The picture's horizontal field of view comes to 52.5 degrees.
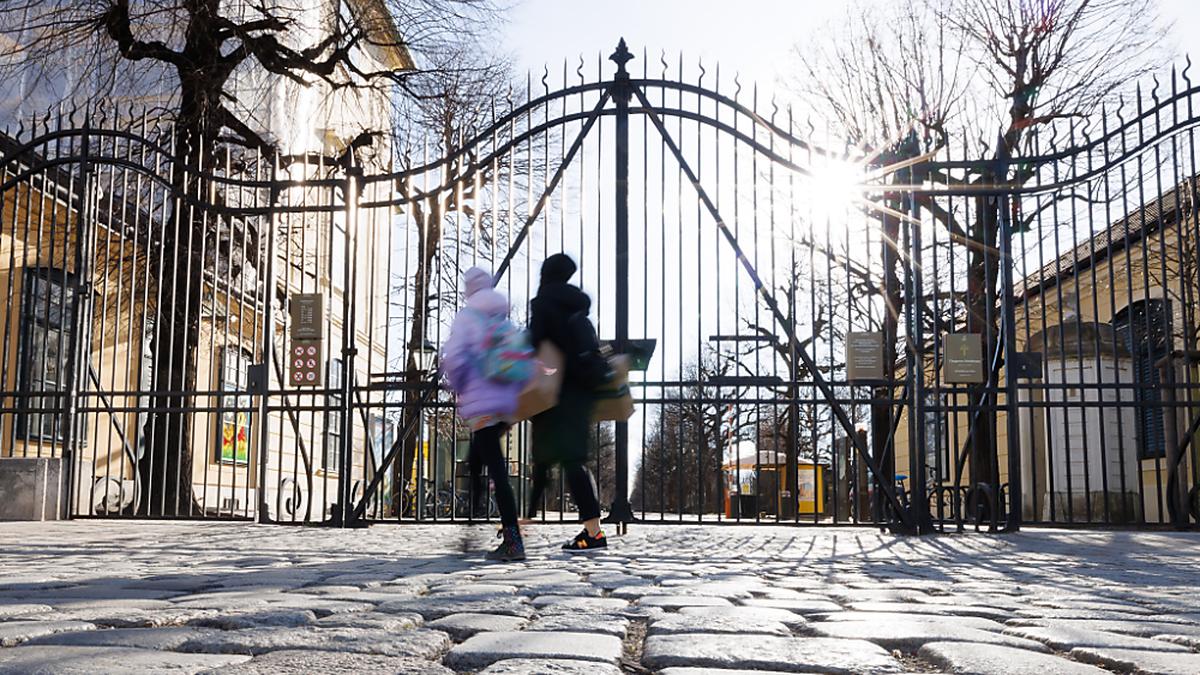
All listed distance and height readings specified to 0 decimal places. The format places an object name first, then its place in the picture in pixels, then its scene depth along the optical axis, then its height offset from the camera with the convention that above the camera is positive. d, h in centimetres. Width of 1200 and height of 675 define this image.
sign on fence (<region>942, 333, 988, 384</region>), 1004 +80
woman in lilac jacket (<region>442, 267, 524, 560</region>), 695 +40
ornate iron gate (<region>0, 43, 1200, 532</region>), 1000 +138
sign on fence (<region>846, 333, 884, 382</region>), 988 +81
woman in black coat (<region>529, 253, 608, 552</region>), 727 +45
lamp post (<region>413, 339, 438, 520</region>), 1043 -10
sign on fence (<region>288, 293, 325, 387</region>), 1066 +107
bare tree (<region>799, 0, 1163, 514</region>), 1798 +579
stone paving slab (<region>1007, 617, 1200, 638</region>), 366 -53
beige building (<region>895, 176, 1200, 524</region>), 1969 +145
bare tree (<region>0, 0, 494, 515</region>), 1395 +515
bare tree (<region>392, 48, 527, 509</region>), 1060 +363
